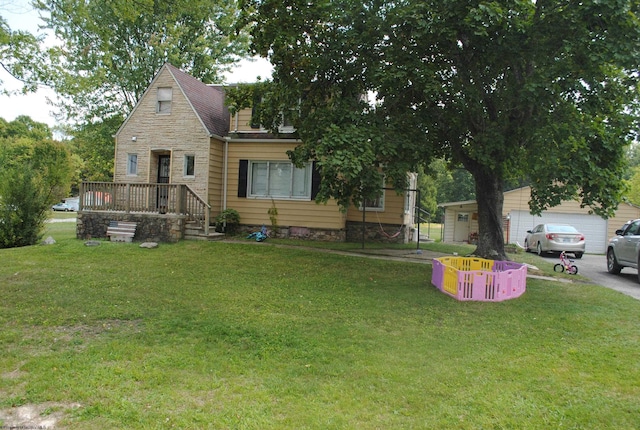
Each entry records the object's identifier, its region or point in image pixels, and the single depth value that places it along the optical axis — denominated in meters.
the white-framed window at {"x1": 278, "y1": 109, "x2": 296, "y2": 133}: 15.65
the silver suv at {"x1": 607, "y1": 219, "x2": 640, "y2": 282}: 11.67
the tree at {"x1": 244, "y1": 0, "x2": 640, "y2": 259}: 7.77
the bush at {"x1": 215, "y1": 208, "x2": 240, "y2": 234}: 15.46
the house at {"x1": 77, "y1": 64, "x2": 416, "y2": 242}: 15.64
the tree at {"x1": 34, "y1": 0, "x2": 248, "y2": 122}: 22.91
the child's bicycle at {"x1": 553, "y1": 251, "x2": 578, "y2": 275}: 11.76
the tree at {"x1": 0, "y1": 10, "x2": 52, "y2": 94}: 8.87
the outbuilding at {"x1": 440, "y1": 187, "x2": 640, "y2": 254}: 23.09
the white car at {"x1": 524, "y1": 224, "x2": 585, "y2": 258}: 17.53
